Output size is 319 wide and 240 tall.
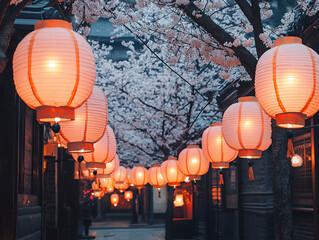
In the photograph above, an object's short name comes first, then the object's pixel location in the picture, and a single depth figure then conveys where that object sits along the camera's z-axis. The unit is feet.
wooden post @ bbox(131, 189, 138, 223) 127.75
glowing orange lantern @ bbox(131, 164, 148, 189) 61.93
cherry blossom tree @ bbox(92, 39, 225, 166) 66.59
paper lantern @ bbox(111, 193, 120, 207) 125.80
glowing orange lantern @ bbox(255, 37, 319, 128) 16.89
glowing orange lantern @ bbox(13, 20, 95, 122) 13.99
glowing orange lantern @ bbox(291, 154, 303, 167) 37.87
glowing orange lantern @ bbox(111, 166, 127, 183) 67.45
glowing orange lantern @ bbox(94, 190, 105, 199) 111.55
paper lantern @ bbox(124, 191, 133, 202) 130.24
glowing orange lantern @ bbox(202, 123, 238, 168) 32.71
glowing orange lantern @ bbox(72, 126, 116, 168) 29.21
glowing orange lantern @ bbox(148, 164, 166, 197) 58.29
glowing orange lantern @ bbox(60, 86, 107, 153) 20.97
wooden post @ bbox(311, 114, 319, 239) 33.04
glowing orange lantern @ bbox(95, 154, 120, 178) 41.15
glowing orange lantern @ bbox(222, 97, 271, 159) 24.63
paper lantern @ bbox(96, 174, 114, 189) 74.18
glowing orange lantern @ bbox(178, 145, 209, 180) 41.65
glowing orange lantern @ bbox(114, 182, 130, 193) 72.23
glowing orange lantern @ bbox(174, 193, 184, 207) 82.64
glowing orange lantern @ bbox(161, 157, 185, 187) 50.44
